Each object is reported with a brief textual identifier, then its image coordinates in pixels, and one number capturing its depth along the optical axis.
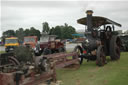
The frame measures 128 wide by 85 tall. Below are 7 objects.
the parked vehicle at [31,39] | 17.82
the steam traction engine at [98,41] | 7.66
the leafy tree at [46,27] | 55.02
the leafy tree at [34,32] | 54.78
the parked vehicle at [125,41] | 13.88
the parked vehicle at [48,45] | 12.89
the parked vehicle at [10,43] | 18.53
